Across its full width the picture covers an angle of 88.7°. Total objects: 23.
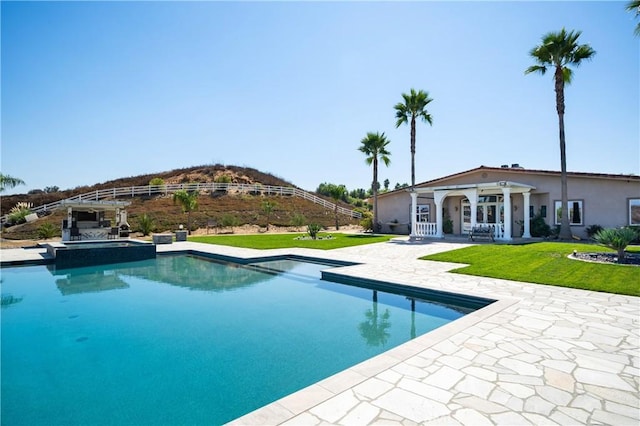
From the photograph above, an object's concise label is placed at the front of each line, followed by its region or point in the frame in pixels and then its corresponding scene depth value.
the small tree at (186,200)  26.64
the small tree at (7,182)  22.08
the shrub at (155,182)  41.75
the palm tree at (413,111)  22.70
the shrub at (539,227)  18.72
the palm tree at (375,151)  26.36
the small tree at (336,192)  34.00
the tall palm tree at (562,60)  16.80
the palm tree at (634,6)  11.35
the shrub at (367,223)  27.27
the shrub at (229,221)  30.81
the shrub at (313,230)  21.50
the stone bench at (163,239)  20.06
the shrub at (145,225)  25.61
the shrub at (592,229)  17.14
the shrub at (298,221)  32.56
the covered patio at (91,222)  19.02
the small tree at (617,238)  9.47
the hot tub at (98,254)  12.98
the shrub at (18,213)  27.78
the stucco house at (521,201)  17.05
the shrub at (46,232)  22.69
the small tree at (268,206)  31.77
